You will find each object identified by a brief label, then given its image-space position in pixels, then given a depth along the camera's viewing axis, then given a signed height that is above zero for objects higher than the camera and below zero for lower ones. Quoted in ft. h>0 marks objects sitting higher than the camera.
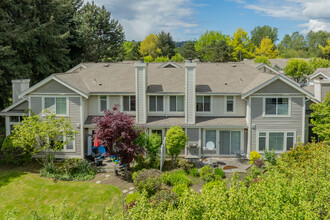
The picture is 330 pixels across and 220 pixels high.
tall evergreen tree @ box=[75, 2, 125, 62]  146.00 +36.80
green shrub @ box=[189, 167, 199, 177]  62.85 -16.05
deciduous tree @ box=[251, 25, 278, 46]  439.63 +106.91
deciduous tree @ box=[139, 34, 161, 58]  284.61 +52.71
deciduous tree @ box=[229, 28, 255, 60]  237.66 +47.74
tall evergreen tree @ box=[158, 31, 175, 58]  285.84 +58.44
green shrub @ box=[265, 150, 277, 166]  69.51 -13.66
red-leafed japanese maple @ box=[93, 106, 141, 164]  60.44 -7.59
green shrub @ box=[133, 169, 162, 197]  53.67 -15.66
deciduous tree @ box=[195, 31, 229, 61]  267.98 +57.01
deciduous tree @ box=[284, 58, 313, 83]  163.84 +18.97
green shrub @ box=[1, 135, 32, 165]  68.08 -13.15
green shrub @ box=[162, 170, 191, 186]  57.77 -16.33
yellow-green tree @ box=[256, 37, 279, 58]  253.65 +46.41
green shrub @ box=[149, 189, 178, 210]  46.41 -16.69
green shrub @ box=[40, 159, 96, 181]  62.95 -16.26
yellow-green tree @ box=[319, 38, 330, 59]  258.37 +47.20
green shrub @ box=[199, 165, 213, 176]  61.57 -15.33
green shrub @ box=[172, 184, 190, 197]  52.34 -16.80
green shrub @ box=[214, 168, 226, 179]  61.24 -15.87
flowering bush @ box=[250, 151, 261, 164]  70.23 -13.74
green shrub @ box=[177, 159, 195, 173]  65.39 -15.14
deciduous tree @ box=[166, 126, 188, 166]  66.49 -9.56
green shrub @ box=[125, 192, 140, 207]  50.19 -18.27
